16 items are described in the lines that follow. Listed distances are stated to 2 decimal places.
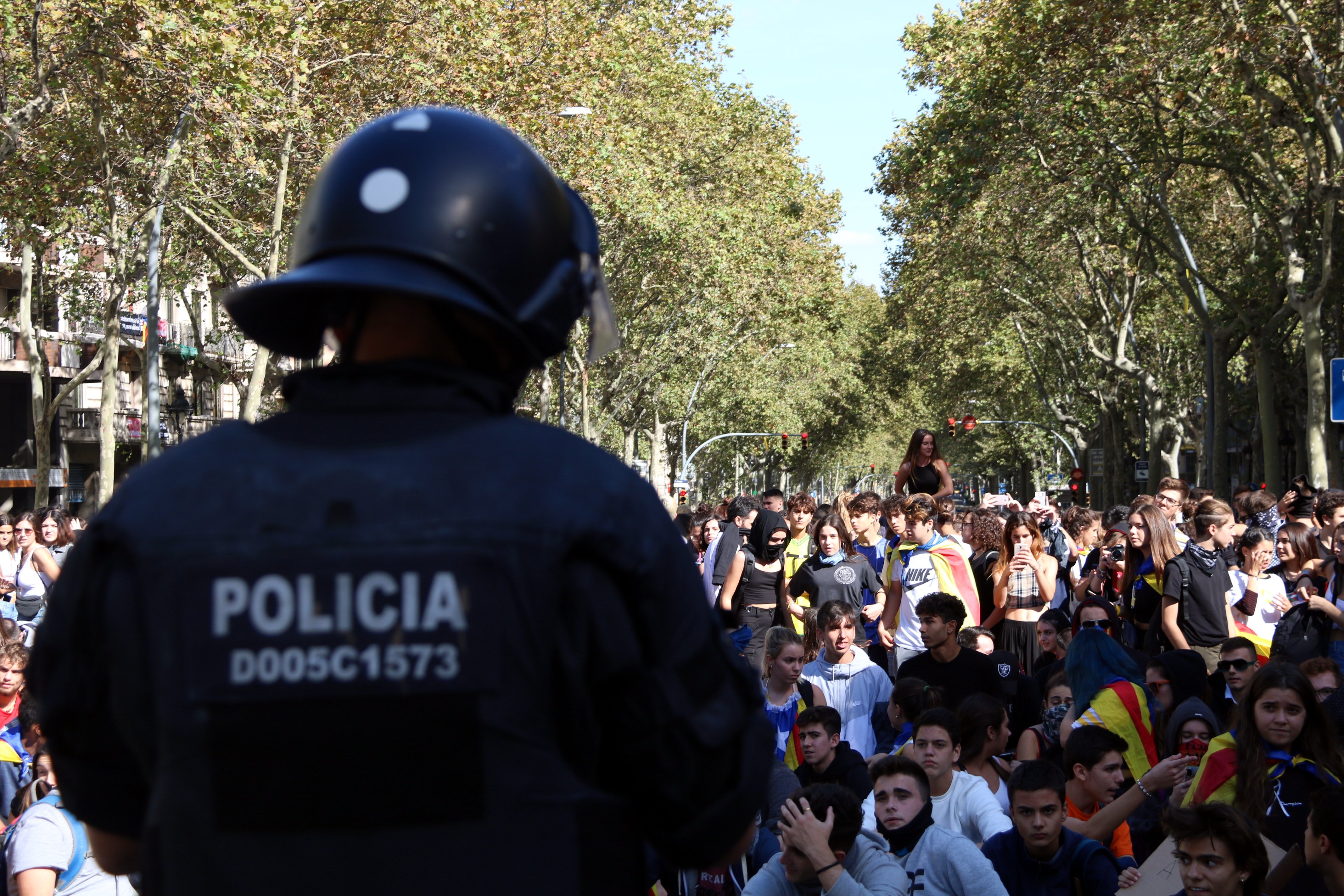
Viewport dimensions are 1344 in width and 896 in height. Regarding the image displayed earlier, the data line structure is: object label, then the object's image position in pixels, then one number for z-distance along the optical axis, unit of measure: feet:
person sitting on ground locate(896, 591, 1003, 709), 25.32
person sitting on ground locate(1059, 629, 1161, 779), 21.66
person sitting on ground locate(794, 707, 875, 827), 20.45
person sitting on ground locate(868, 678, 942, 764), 23.02
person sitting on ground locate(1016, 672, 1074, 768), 22.63
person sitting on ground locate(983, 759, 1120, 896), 16.71
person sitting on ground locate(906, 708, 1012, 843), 18.99
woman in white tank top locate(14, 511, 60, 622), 36.60
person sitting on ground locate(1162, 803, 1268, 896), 15.42
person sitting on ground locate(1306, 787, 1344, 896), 15.92
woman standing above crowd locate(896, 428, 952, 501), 39.73
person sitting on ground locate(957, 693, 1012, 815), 21.21
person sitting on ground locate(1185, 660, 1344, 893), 17.90
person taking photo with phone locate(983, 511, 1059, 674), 32.12
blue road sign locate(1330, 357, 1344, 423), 41.91
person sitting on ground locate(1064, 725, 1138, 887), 19.69
